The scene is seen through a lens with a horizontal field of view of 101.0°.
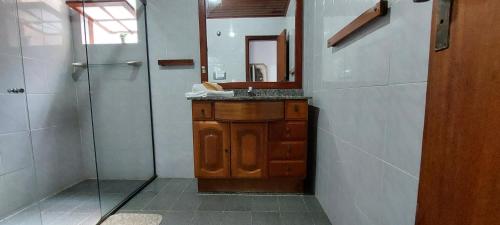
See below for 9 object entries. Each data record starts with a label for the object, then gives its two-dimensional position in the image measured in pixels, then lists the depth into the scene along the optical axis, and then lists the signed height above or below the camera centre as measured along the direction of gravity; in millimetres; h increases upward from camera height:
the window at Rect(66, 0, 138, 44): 1794 +636
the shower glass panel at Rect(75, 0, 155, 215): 1831 +21
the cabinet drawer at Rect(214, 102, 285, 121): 1501 -144
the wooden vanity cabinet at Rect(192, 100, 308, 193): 1532 -377
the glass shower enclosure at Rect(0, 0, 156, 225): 1373 -141
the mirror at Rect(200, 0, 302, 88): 1830 +434
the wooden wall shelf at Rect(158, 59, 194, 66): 1904 +275
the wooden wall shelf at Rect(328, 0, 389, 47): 719 +283
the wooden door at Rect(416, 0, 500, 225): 294 -53
